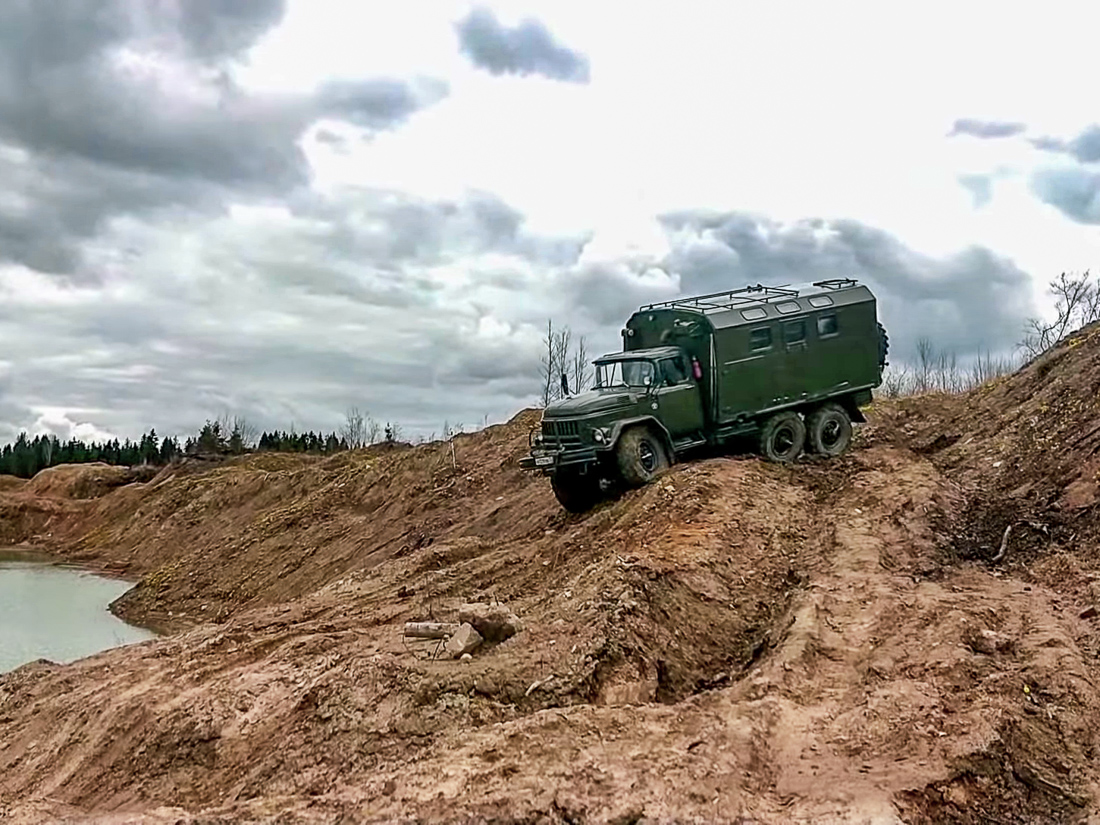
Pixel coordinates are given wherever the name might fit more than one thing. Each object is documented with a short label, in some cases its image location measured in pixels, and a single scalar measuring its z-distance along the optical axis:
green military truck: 16.92
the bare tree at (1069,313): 41.06
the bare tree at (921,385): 41.91
